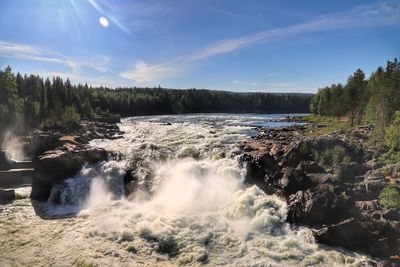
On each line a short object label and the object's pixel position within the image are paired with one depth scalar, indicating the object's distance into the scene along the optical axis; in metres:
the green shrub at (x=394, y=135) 35.94
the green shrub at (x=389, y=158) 36.53
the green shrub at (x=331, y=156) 38.06
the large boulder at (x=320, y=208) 27.20
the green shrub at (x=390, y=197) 24.70
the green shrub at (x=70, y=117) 80.61
